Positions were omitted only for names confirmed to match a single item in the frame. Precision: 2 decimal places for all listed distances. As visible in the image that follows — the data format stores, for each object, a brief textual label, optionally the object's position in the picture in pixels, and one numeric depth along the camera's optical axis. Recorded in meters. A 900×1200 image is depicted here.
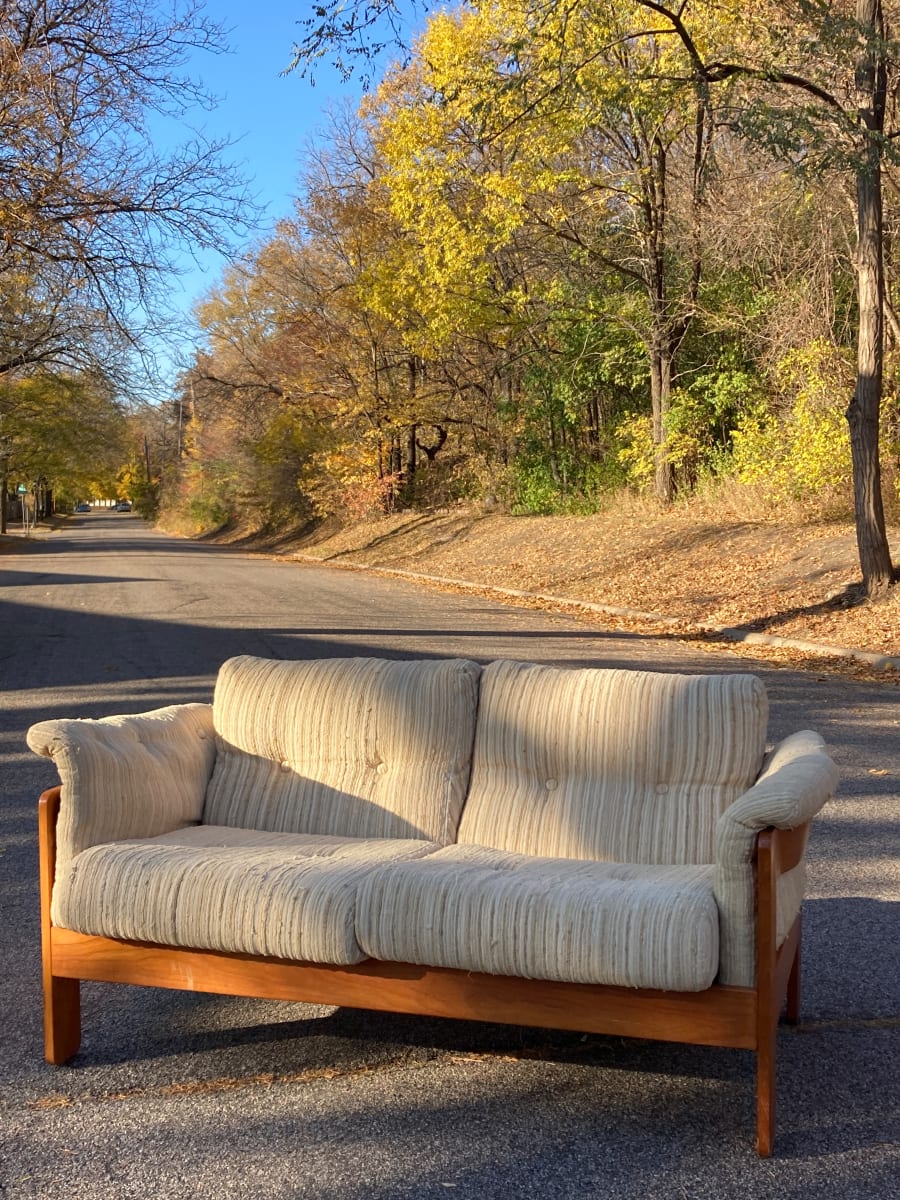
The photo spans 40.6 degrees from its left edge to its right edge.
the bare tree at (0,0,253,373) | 11.53
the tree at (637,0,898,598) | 13.03
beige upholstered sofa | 3.06
